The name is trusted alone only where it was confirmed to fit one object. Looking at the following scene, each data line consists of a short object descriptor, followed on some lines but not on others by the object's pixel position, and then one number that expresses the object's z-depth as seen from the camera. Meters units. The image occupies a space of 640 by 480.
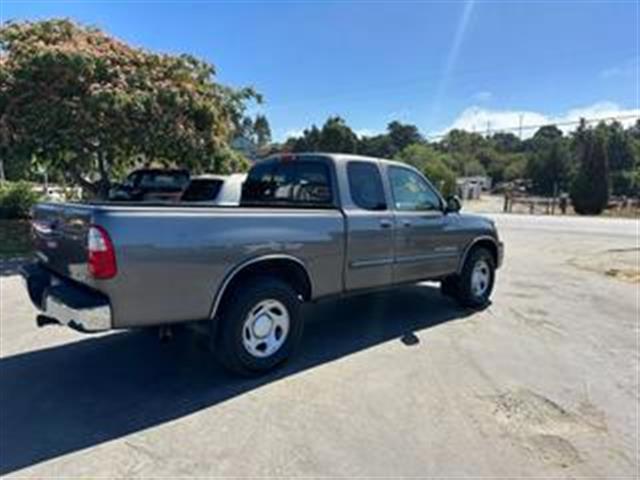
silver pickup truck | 3.97
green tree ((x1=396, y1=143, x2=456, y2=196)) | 48.94
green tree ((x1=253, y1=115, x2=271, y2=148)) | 92.16
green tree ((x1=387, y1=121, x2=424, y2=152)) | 100.44
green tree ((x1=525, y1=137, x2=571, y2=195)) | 73.56
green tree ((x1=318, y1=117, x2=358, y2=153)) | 63.28
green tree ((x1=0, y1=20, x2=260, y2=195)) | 11.31
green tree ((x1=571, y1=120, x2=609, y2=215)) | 38.88
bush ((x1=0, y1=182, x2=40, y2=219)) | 13.90
